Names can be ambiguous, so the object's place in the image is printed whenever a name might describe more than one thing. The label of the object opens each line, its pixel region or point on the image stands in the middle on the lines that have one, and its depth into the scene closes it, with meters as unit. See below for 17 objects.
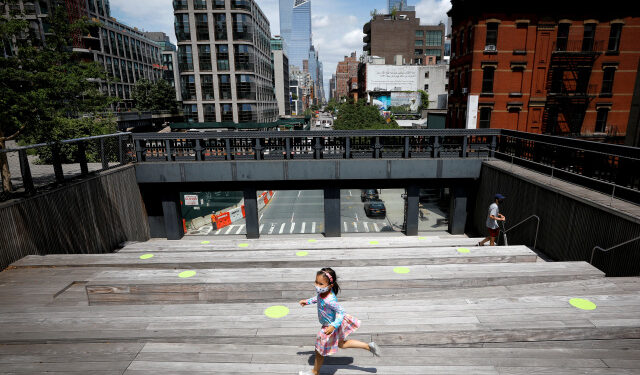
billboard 78.94
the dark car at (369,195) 25.23
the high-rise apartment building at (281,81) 103.44
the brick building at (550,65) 24.83
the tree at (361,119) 48.20
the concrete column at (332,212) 15.11
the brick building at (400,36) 90.75
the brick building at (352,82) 132.07
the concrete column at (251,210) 15.20
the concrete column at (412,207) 15.25
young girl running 3.99
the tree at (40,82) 7.86
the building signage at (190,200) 16.10
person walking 9.74
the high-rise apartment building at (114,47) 60.48
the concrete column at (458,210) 15.24
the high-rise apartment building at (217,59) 46.22
